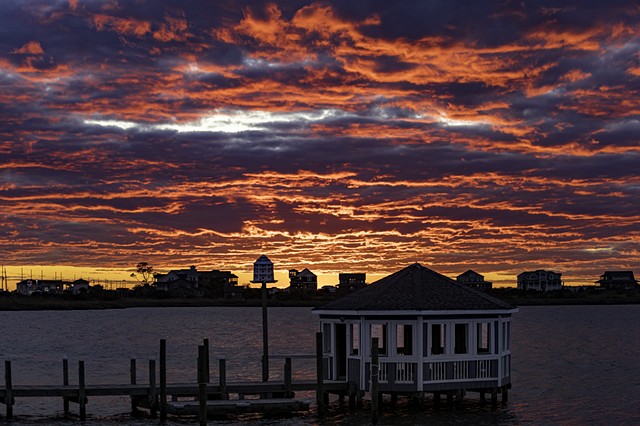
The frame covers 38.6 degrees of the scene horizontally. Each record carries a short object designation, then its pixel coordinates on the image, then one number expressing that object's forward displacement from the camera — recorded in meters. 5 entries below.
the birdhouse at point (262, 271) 39.47
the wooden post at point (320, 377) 34.16
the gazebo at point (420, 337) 34.56
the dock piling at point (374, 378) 31.62
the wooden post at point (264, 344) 38.50
